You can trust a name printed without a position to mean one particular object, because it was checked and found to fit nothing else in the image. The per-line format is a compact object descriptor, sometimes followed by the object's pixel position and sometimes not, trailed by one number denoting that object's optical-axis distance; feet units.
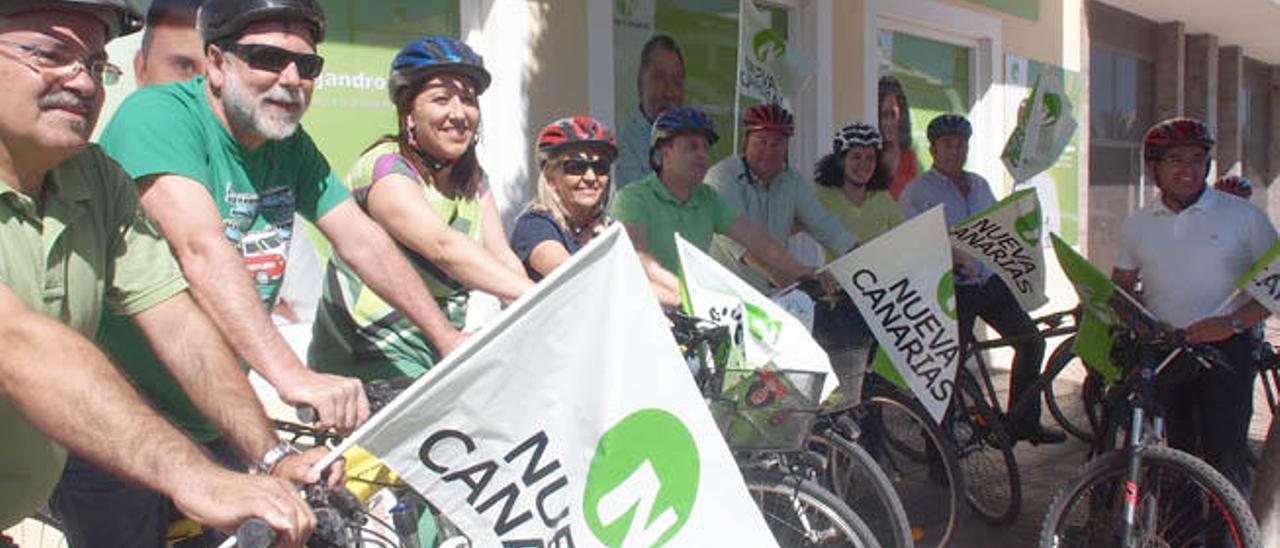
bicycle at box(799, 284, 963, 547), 15.19
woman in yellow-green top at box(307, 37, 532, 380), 9.91
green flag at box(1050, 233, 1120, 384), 13.62
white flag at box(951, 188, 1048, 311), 16.74
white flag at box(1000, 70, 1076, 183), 20.94
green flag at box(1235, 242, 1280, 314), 13.33
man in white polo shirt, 14.15
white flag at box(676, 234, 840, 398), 11.93
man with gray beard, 7.54
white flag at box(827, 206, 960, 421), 13.91
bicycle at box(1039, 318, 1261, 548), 12.44
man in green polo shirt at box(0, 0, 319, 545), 5.30
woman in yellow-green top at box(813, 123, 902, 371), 18.93
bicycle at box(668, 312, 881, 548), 11.10
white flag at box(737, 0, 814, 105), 18.79
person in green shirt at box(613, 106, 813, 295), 14.85
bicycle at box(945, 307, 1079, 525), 17.02
